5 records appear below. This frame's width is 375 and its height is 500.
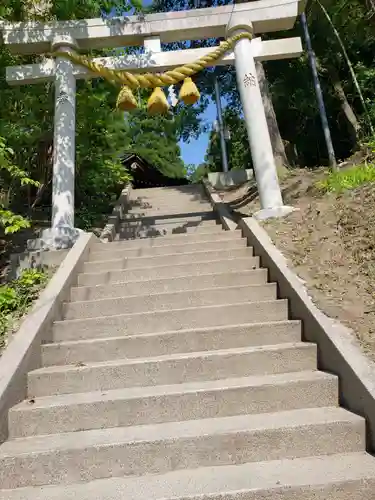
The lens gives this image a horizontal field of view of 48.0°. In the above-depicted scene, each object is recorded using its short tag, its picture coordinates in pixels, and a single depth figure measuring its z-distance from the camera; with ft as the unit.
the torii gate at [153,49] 20.56
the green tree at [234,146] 63.52
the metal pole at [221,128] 51.62
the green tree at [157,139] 65.87
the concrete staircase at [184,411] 7.75
